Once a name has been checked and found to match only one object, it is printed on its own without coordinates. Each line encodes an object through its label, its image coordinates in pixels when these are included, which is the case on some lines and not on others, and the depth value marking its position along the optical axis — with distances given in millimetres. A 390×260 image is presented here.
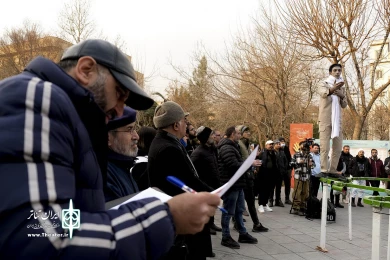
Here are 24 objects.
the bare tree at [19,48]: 23303
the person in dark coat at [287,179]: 10969
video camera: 8680
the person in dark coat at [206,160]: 5312
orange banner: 13611
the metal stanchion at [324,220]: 5850
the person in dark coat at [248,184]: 6930
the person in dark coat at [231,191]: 6066
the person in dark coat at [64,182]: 814
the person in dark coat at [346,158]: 11609
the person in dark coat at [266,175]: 9461
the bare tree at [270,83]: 16828
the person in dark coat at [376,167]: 11836
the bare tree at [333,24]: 13148
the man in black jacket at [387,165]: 11461
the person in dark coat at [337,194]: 10825
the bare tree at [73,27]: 16578
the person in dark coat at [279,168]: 10195
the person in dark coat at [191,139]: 7873
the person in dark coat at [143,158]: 3973
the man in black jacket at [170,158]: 3361
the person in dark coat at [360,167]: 11609
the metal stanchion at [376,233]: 3189
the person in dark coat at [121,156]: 1944
